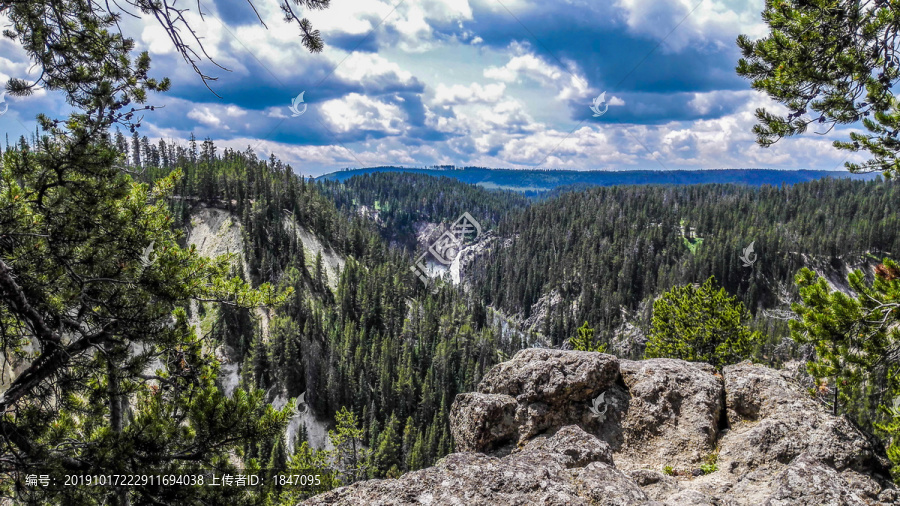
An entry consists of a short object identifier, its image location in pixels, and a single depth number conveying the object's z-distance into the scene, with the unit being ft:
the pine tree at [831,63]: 24.26
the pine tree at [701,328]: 79.87
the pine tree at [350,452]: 123.90
